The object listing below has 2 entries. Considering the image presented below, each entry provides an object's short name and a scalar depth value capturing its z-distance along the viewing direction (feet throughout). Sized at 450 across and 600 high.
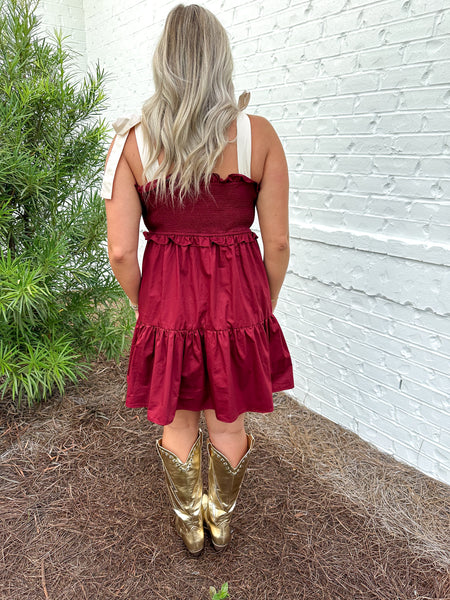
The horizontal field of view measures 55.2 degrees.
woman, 3.88
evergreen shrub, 6.72
